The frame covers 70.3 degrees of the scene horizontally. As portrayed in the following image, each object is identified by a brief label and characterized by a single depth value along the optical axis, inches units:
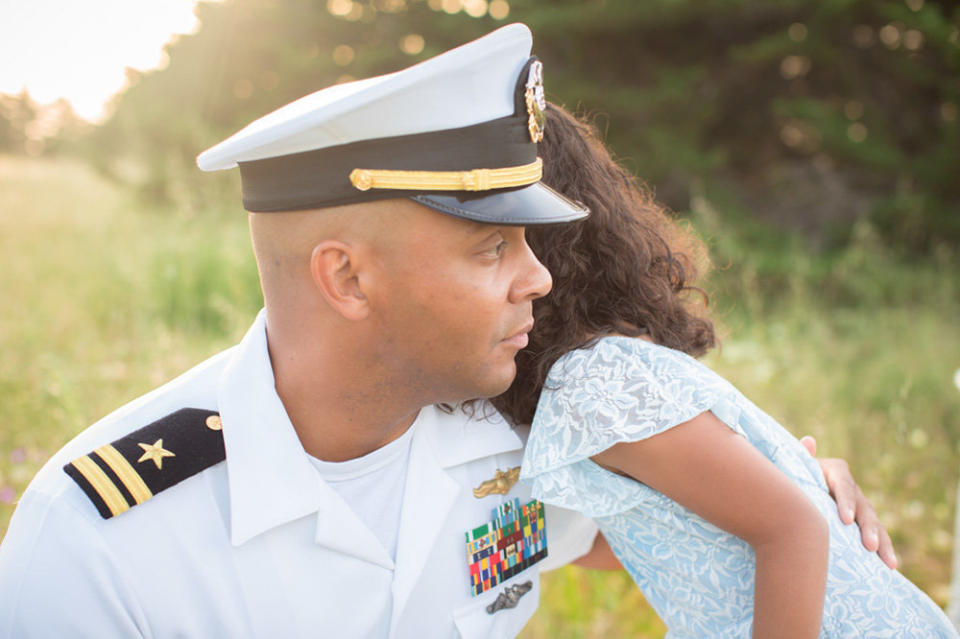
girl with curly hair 56.8
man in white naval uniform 52.5
